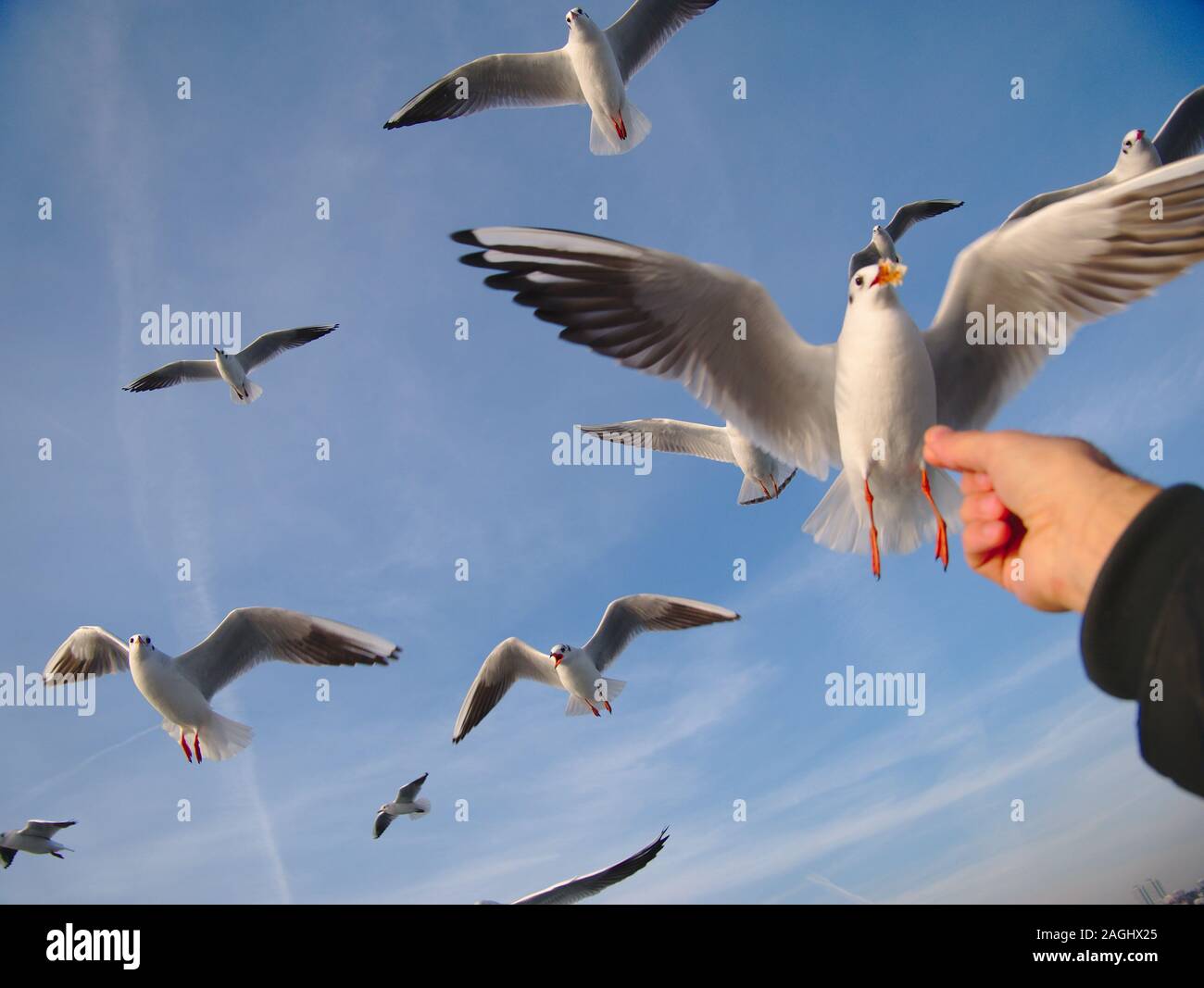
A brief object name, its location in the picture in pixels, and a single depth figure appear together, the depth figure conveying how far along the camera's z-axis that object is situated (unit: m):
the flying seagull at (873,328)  1.72
